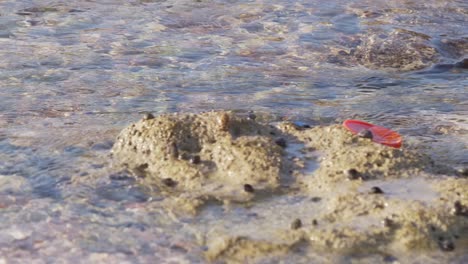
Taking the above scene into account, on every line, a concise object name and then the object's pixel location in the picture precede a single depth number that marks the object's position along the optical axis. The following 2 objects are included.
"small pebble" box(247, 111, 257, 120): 4.93
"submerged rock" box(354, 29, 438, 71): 7.20
